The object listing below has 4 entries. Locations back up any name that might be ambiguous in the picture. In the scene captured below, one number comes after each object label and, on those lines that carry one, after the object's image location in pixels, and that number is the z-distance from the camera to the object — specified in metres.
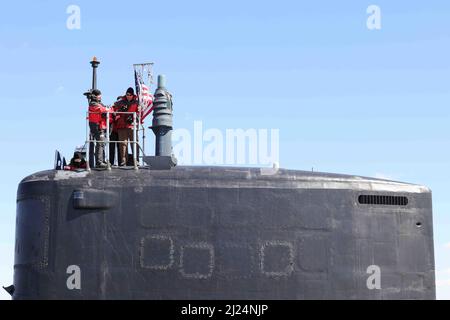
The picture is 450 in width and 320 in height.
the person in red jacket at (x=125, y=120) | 15.95
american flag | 16.89
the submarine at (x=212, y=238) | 13.78
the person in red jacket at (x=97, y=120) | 15.84
